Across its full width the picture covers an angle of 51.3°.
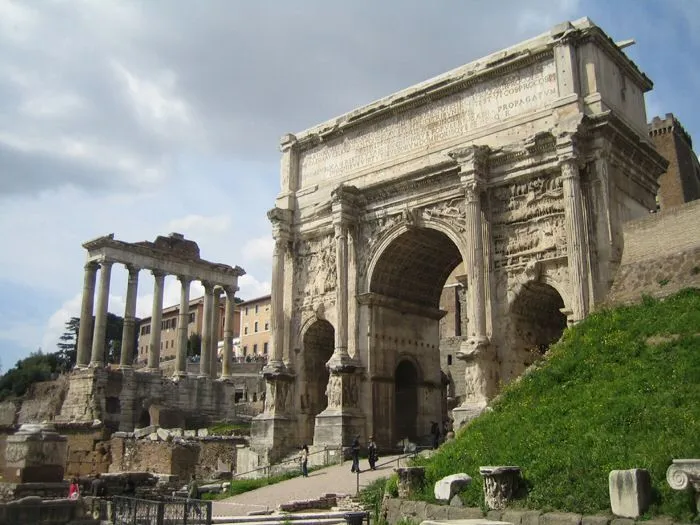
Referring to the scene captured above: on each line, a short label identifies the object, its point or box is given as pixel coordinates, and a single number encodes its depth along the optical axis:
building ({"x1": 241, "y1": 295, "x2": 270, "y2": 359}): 83.56
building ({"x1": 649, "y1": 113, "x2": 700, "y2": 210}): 50.66
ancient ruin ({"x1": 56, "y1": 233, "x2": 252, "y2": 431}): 41.72
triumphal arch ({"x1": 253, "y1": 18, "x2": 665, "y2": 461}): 20.70
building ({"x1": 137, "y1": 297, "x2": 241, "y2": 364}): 82.00
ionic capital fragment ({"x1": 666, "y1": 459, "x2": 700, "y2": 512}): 8.96
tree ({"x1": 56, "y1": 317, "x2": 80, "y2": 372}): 69.94
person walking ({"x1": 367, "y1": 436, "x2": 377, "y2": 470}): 19.91
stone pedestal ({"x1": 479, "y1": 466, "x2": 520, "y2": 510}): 11.02
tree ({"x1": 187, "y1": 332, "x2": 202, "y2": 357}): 78.69
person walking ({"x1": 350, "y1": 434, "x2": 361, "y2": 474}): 18.76
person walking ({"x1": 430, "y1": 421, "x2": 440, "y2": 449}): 23.25
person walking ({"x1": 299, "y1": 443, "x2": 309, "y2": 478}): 21.30
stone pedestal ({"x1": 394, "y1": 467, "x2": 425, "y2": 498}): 13.06
